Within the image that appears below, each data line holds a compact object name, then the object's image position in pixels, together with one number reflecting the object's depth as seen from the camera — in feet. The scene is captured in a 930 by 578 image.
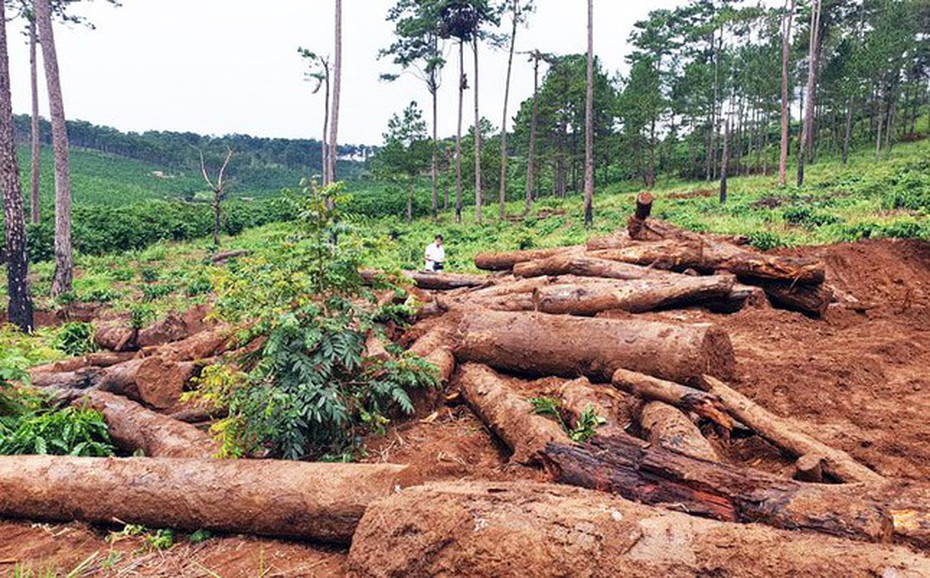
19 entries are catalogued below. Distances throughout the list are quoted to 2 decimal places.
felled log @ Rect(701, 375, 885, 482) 9.82
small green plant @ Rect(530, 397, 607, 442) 10.98
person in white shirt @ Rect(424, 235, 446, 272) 36.76
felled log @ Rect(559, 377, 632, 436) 12.34
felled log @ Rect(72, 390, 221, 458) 13.00
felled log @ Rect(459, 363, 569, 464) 11.24
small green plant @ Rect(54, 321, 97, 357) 25.22
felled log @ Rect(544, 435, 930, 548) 7.14
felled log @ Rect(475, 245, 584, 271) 29.78
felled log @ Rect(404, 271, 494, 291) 27.37
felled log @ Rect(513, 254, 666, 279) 24.52
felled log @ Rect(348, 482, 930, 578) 6.14
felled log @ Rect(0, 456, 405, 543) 9.30
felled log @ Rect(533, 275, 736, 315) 20.10
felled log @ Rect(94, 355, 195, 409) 16.55
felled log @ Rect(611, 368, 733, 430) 12.35
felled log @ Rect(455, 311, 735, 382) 13.96
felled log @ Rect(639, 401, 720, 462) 10.72
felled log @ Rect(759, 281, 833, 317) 21.88
